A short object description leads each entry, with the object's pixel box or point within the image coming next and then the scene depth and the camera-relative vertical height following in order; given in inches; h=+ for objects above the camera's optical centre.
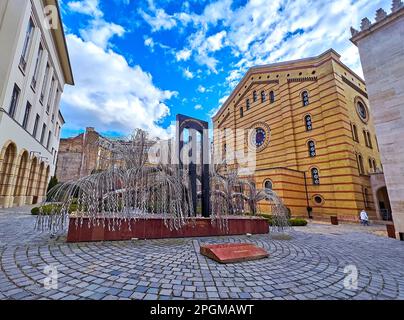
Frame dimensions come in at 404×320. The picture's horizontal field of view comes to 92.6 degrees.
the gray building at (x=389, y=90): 368.2 +221.4
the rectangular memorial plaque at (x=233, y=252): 201.6 -53.3
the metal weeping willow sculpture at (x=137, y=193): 241.6 +15.5
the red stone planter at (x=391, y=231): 387.7 -56.8
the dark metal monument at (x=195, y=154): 364.3 +96.4
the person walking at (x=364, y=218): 591.2 -46.4
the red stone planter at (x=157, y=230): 253.0 -39.9
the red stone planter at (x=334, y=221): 604.5 -56.0
